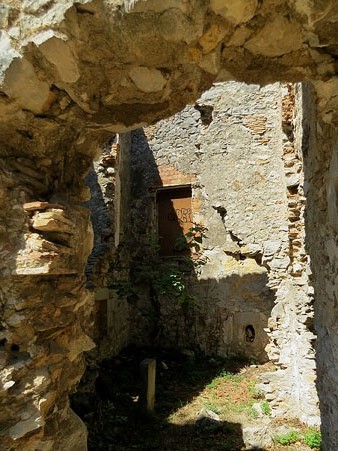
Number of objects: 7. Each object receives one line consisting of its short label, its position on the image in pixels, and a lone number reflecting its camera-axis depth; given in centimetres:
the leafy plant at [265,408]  484
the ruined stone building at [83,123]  168
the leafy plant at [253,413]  475
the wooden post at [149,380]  499
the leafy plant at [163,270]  711
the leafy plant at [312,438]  384
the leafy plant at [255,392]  526
